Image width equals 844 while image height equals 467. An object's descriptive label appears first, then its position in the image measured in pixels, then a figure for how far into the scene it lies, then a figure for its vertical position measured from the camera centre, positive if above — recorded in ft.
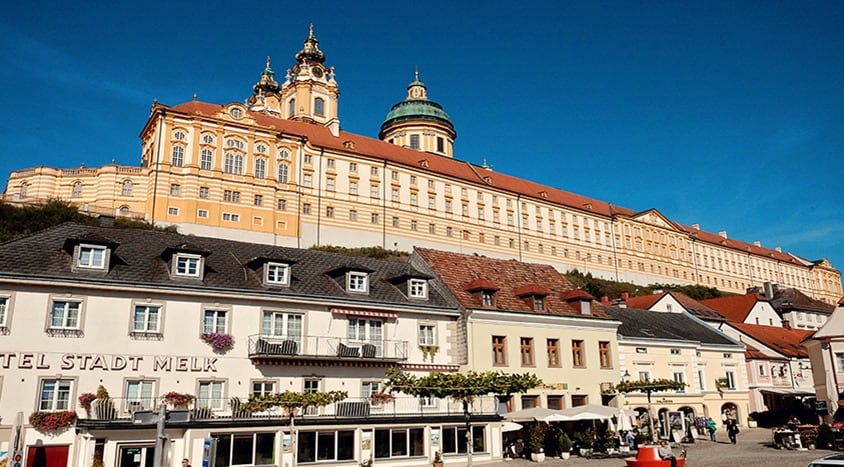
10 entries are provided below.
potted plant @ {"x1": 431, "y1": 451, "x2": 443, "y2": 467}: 91.35 -4.90
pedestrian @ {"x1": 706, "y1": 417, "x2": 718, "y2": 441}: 127.34 -1.96
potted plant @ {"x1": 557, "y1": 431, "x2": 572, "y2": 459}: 105.60 -3.76
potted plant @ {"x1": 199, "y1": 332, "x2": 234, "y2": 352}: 91.76 +9.95
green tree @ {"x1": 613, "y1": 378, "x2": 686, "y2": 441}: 113.29 +4.55
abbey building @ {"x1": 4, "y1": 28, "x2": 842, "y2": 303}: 250.57 +89.45
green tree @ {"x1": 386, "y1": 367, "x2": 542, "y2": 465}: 89.76 +4.10
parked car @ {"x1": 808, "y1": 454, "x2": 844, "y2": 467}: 59.88 -3.74
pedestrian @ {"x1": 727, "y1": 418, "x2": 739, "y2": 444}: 117.60 -2.32
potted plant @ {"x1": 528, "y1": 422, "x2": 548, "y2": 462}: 100.99 -3.15
